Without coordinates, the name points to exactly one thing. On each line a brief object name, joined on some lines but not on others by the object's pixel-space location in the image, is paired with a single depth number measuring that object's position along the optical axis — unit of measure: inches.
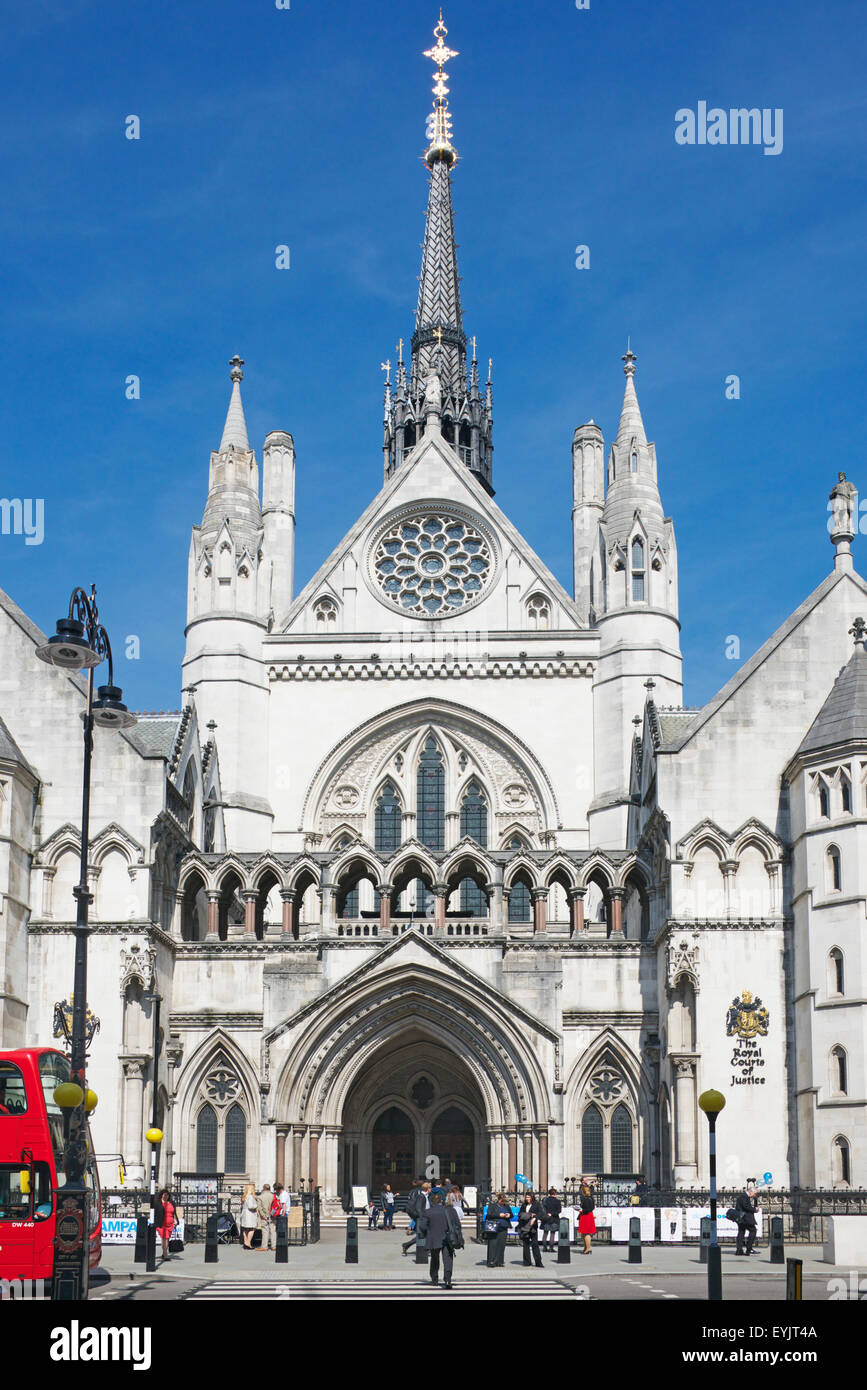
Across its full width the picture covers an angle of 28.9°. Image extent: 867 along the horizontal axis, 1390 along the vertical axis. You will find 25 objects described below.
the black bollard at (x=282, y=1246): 1120.2
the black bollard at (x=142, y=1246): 1133.1
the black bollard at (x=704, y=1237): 1231.5
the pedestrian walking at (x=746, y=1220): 1217.4
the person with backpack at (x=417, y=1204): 1173.0
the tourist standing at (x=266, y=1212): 1309.1
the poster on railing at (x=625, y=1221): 1322.6
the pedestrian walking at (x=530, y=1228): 1106.1
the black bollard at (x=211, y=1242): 1144.2
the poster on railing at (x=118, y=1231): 1344.7
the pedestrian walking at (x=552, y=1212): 1250.0
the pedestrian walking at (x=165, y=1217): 1243.2
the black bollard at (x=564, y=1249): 1135.6
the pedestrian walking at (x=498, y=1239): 1093.8
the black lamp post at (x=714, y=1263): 804.0
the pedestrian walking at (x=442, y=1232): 941.2
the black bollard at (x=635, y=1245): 1140.5
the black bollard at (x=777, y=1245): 1123.9
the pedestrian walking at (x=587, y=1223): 1254.9
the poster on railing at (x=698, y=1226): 1333.7
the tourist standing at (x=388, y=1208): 1520.3
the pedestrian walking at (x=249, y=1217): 1293.1
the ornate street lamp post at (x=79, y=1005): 812.0
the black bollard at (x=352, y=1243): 1099.3
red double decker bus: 933.8
